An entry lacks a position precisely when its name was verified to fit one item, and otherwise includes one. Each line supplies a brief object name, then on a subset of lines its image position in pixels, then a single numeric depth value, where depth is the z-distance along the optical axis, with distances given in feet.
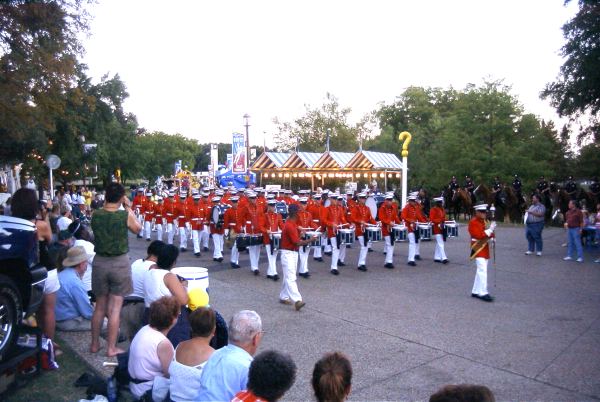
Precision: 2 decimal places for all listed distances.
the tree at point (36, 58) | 41.39
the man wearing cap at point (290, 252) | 31.01
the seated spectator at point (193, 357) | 12.29
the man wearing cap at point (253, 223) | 42.83
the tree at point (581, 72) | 63.82
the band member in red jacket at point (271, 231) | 40.65
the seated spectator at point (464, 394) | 7.81
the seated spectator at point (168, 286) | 16.61
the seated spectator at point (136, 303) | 20.75
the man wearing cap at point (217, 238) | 49.62
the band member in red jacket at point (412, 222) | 46.62
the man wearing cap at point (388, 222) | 45.52
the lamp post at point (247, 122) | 104.11
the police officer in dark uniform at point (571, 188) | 73.31
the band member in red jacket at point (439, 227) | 46.70
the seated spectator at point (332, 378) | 9.27
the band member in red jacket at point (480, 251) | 32.37
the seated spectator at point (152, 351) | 14.14
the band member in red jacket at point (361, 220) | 45.61
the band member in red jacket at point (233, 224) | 45.14
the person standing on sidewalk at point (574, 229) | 47.26
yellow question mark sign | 60.39
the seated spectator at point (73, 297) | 24.25
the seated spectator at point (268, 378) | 9.65
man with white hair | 11.05
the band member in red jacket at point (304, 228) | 41.78
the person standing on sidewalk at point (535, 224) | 51.01
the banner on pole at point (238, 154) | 79.15
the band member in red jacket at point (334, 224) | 43.65
